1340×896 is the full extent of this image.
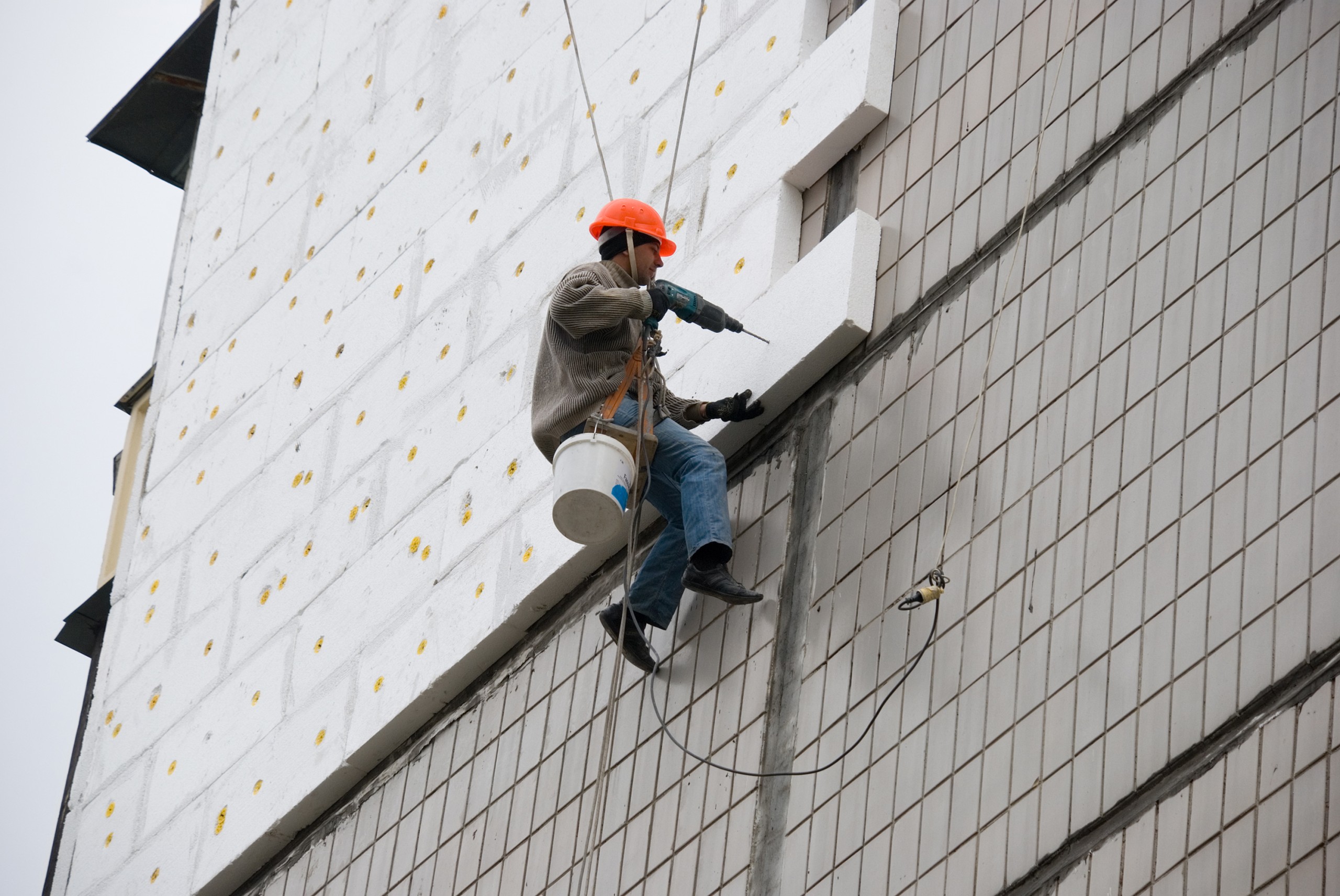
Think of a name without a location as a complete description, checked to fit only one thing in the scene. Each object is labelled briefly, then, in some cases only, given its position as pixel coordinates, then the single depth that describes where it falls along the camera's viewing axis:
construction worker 13.32
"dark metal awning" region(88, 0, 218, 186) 27.30
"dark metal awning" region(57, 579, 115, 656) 23.00
